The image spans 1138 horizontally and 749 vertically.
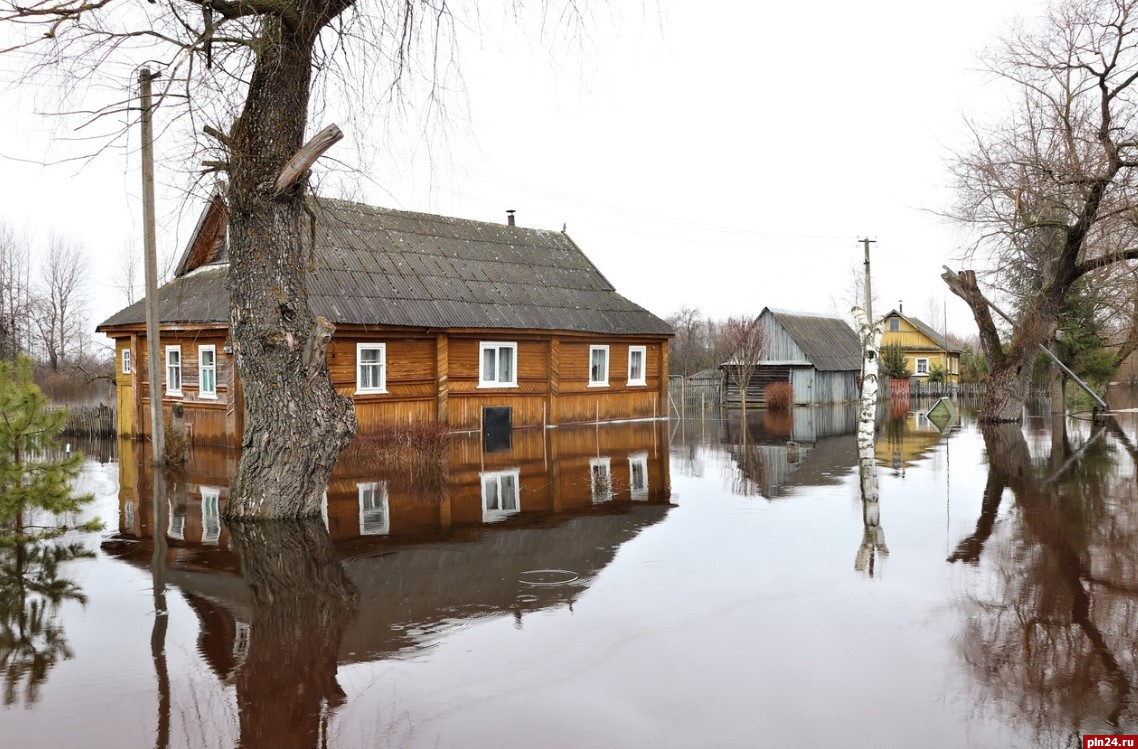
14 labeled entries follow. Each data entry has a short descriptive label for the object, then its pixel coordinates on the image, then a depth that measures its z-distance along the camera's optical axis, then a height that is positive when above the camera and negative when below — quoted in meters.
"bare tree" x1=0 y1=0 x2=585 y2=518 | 9.69 +1.64
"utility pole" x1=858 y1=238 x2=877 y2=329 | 34.69 +4.13
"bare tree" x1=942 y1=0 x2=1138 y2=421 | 21.47 +4.89
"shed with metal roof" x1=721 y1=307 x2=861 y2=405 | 40.59 +1.05
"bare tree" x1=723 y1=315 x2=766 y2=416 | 37.91 +1.77
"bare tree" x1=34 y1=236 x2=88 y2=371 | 52.03 +5.21
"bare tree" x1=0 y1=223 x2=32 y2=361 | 41.34 +4.78
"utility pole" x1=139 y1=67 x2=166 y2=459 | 15.53 +1.72
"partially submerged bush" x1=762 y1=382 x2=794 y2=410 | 39.28 -0.38
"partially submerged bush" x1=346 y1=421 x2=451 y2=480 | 16.56 -1.09
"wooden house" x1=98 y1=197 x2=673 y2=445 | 20.78 +1.68
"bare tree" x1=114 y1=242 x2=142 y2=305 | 51.55 +7.75
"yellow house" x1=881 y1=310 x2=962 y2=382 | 59.06 +2.79
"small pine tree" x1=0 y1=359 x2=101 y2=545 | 8.63 -0.52
